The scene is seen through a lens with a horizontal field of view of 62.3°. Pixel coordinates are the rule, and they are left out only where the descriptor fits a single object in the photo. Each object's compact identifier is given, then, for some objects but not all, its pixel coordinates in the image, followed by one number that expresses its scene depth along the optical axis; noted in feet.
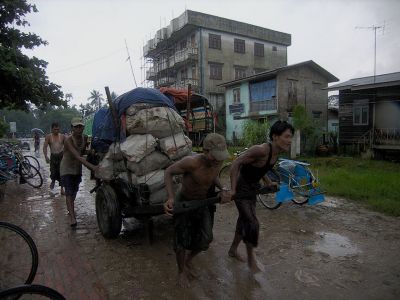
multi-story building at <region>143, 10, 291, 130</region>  98.94
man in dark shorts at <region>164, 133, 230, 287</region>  11.56
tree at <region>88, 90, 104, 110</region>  224.08
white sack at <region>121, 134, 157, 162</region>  15.21
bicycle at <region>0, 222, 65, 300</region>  10.50
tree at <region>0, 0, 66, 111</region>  30.58
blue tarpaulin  16.61
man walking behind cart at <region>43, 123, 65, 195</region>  28.45
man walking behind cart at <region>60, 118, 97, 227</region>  18.75
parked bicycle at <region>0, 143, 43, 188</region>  31.49
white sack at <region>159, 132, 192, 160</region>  16.08
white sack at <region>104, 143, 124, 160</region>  16.39
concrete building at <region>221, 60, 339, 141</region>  77.66
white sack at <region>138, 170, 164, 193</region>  14.92
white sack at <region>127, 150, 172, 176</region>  15.43
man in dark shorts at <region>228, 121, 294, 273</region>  12.51
